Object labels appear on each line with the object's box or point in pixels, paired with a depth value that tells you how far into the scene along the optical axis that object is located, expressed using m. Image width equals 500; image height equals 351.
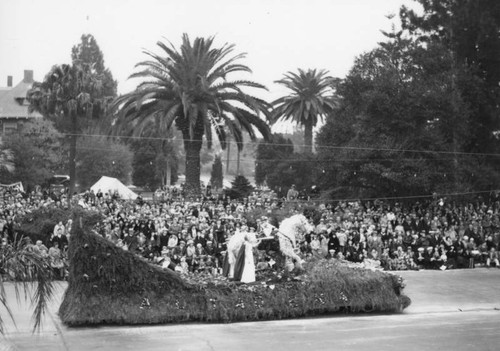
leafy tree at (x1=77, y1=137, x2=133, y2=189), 59.97
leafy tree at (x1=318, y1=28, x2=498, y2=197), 34.84
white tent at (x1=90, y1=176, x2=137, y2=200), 41.62
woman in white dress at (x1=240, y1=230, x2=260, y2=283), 17.12
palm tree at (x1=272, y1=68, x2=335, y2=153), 52.91
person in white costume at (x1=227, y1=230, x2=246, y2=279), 17.31
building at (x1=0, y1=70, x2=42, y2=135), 64.38
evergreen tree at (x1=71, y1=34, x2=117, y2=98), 78.00
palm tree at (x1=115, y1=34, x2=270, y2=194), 35.31
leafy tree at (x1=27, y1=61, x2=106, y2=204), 41.47
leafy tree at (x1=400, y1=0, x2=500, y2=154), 36.12
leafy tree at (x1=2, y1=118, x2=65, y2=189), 47.25
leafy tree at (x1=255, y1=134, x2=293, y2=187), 55.41
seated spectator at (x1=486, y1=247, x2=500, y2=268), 26.22
